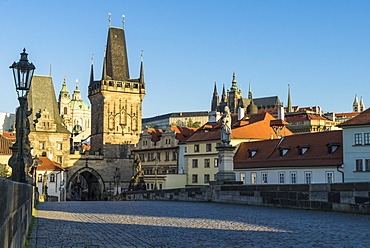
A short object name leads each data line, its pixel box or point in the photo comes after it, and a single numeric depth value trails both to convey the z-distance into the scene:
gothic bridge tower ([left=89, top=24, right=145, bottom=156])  93.56
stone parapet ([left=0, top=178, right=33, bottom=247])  4.48
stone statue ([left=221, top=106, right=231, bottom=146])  27.31
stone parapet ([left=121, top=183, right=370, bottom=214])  15.43
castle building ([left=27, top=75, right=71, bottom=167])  84.94
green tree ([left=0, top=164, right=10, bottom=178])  62.12
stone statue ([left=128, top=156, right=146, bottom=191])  50.41
